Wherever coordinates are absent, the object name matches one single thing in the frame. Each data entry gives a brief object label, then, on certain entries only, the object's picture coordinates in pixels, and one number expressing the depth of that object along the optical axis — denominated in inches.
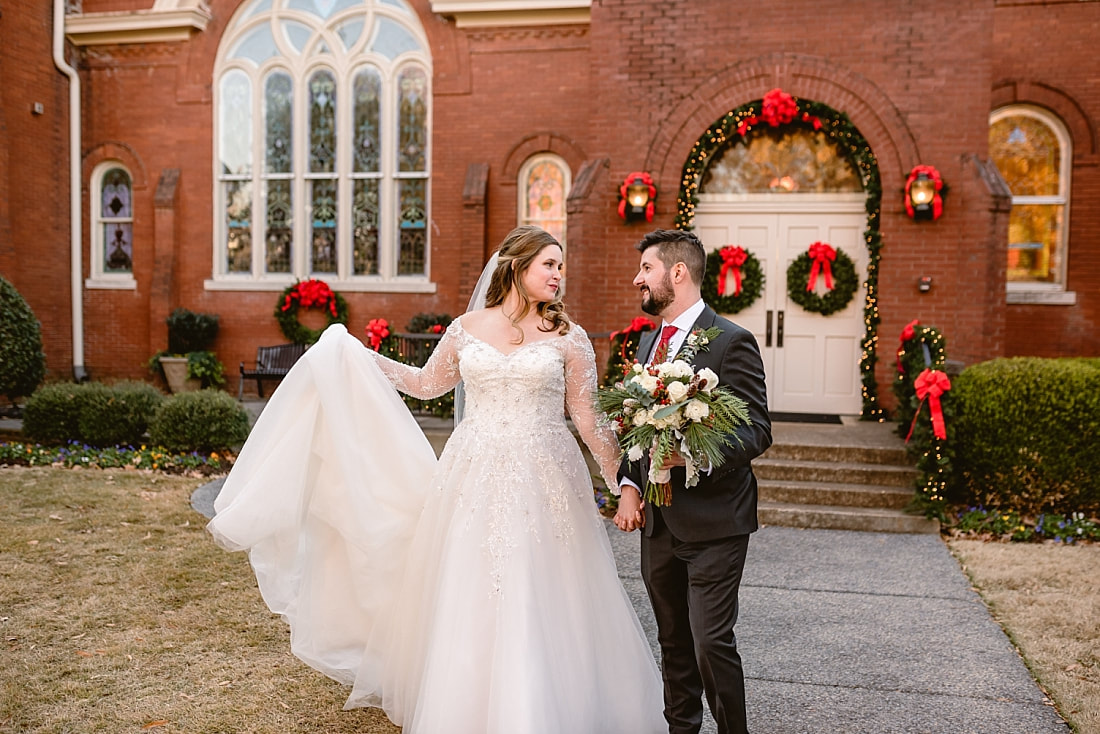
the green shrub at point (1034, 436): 304.8
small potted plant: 572.1
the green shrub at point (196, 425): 398.0
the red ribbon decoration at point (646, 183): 428.5
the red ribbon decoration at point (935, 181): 402.0
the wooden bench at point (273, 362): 552.7
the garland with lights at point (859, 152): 416.5
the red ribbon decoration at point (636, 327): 384.8
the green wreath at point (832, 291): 425.4
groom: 130.1
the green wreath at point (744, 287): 437.4
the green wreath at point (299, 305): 571.2
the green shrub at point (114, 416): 411.8
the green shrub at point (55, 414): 415.8
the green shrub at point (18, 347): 418.6
